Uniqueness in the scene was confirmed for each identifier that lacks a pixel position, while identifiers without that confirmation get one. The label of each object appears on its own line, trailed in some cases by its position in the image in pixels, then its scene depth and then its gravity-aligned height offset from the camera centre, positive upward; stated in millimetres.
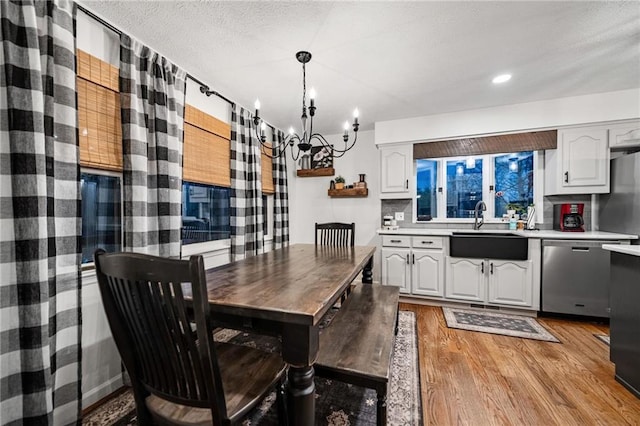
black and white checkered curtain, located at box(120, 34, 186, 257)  1827 +447
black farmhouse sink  2922 -436
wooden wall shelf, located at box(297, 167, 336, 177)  4148 +567
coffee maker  3023 -112
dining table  1023 -397
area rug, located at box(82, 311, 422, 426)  1513 -1208
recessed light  2488 +1234
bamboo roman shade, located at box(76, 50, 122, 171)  1622 +609
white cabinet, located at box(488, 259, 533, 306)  2920 -840
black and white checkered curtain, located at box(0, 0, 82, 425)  1251 -12
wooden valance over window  3113 +783
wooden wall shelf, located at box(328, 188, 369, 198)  3946 +235
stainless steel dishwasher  2693 -729
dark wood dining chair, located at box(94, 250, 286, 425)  786 -453
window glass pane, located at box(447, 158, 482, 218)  3637 +295
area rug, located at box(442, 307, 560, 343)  2543 -1215
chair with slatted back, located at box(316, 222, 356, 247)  3338 -336
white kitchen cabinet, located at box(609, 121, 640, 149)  2594 +741
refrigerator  2631 +83
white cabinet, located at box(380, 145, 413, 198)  3609 +508
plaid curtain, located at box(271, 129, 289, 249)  3962 +91
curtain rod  1610 +1207
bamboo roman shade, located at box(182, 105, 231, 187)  2453 +599
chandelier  1860 +659
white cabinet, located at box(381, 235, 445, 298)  3242 -707
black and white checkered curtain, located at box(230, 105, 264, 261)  3043 +229
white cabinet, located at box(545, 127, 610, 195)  2910 +517
